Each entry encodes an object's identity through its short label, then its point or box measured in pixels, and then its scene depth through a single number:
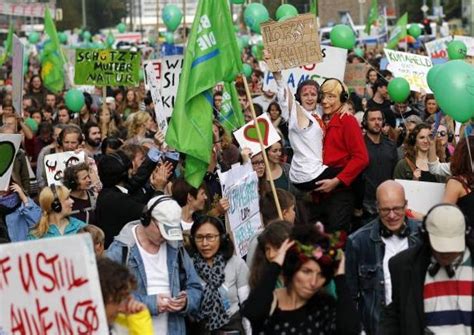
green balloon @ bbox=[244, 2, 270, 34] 20.04
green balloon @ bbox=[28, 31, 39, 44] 51.45
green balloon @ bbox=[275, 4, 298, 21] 17.57
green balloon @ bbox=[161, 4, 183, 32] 29.22
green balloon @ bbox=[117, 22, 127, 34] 60.91
